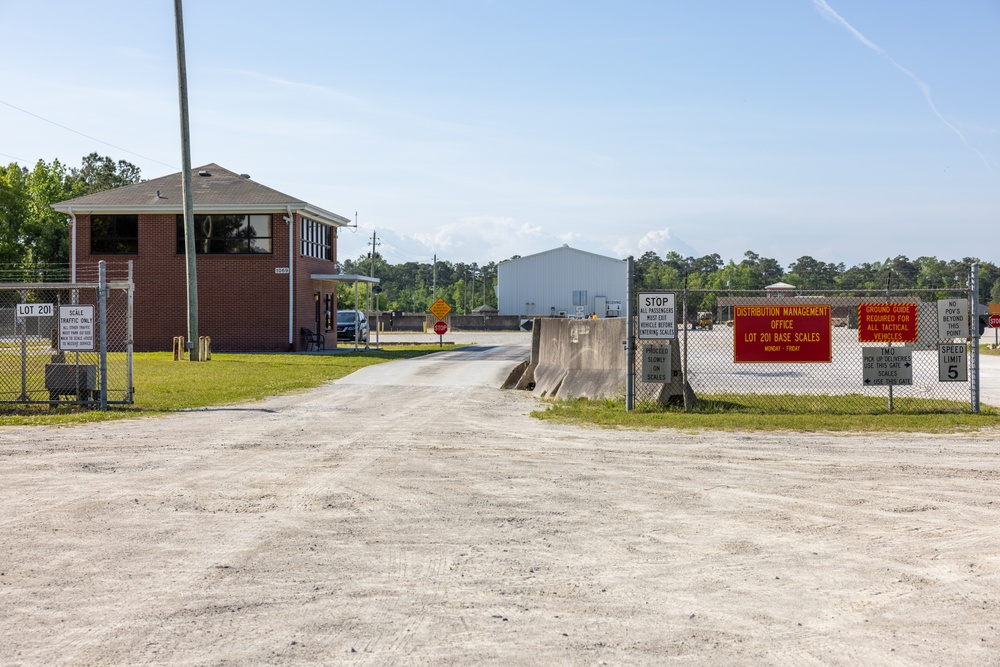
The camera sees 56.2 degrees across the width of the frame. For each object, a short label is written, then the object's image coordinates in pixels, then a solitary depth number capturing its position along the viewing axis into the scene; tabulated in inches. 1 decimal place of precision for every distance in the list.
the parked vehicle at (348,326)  1941.4
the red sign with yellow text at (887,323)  617.3
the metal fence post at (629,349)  606.2
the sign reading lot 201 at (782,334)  616.1
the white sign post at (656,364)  620.1
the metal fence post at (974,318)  582.9
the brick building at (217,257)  1498.5
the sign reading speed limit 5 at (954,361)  614.1
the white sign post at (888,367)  615.8
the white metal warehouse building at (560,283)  3710.6
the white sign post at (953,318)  606.9
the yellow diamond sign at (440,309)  1529.3
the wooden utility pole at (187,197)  1162.6
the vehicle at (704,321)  2797.2
